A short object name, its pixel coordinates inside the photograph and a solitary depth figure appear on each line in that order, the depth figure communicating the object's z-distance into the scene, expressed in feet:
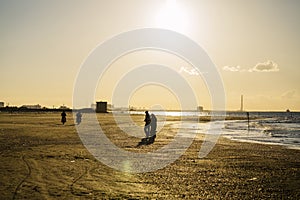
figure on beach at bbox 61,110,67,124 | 166.20
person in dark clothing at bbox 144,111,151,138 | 98.19
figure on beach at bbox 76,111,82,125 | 170.95
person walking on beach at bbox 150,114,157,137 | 99.08
